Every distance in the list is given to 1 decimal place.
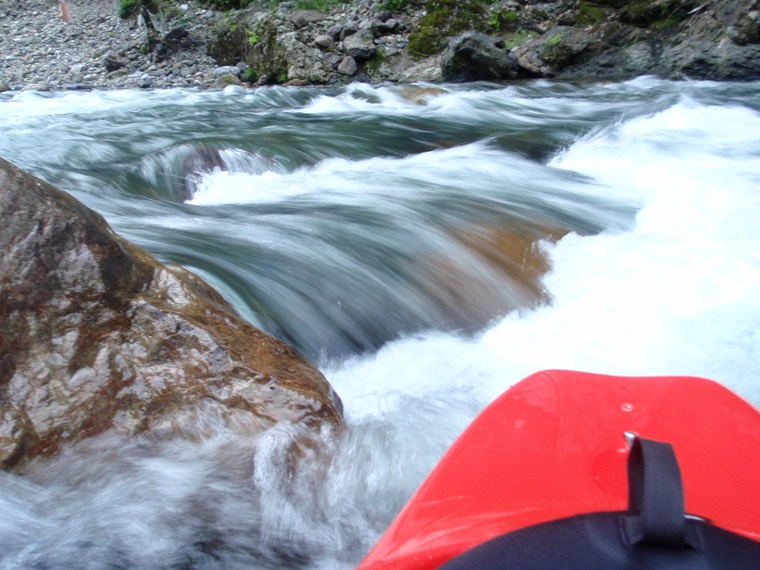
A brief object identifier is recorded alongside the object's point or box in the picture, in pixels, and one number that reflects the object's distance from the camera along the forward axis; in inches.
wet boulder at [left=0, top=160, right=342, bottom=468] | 85.8
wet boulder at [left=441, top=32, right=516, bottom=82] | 395.5
